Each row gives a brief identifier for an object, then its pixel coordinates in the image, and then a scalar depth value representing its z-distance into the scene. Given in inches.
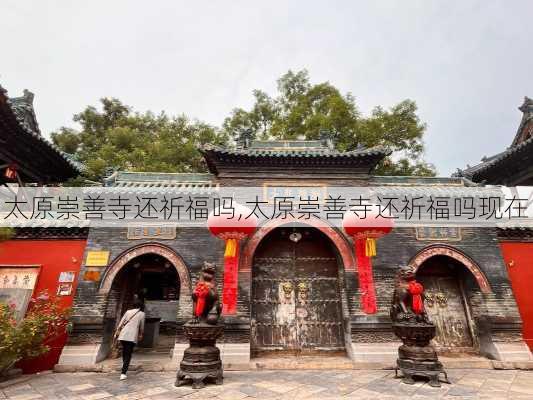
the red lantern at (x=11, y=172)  322.3
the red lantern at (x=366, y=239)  268.1
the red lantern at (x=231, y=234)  267.7
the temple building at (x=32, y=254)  277.7
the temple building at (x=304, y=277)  280.8
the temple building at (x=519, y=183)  306.8
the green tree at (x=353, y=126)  671.8
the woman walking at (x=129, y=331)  223.6
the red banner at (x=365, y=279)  290.0
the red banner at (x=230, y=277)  278.7
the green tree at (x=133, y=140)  660.7
